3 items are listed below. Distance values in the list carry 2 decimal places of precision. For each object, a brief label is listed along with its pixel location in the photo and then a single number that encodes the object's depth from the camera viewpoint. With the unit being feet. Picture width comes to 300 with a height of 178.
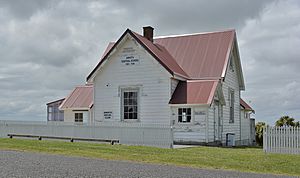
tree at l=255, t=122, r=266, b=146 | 131.56
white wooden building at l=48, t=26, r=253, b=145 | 90.79
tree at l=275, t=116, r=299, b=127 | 135.99
